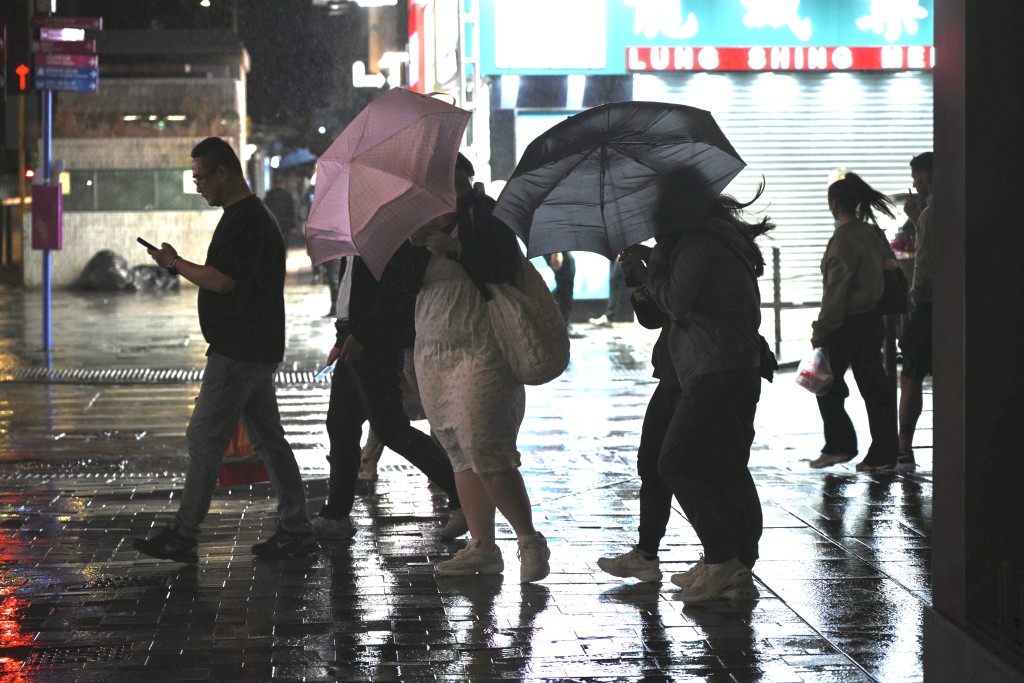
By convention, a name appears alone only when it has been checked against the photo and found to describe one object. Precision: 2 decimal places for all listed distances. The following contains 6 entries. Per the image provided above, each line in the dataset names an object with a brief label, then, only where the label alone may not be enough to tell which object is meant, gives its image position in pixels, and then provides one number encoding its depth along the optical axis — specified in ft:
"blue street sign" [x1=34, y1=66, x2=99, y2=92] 57.67
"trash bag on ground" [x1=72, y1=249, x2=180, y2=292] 107.96
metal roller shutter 68.44
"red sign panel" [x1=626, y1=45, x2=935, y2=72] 67.21
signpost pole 56.95
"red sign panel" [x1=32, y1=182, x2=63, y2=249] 56.59
